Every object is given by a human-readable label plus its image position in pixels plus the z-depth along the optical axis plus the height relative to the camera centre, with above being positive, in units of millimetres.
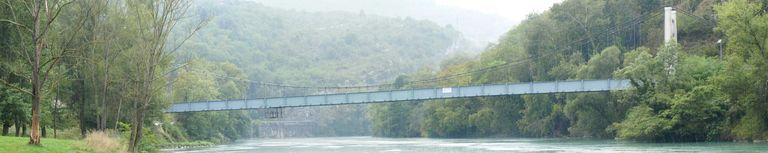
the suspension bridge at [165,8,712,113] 74500 -489
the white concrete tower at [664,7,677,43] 68438 +4250
